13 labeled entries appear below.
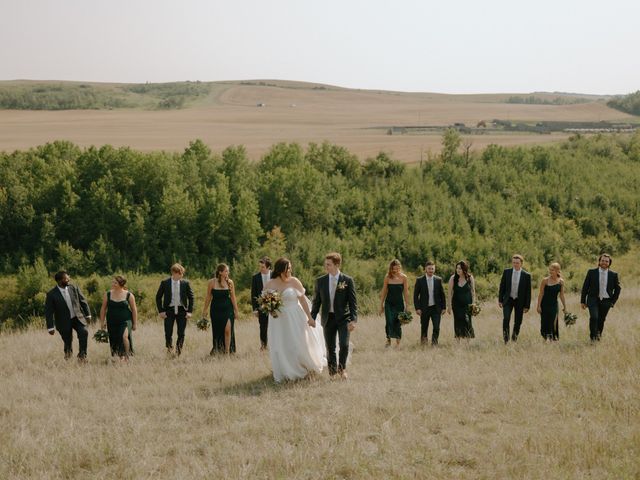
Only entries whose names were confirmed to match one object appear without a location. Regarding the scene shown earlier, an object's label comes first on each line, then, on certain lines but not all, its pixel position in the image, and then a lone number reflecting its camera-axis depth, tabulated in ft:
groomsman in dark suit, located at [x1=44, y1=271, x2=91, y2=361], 40.27
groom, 35.76
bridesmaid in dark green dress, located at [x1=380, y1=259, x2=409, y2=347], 46.29
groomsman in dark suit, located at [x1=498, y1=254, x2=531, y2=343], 44.57
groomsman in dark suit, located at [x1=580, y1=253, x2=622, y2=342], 43.19
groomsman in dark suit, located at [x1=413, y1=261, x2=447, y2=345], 46.09
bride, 35.76
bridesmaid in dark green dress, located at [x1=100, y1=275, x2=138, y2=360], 41.06
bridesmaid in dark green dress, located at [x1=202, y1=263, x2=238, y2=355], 42.37
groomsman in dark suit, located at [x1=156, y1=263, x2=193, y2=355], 42.78
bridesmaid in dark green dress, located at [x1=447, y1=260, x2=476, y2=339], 46.73
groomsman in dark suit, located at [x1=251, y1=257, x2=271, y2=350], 43.52
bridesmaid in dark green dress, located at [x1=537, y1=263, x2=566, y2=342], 44.04
